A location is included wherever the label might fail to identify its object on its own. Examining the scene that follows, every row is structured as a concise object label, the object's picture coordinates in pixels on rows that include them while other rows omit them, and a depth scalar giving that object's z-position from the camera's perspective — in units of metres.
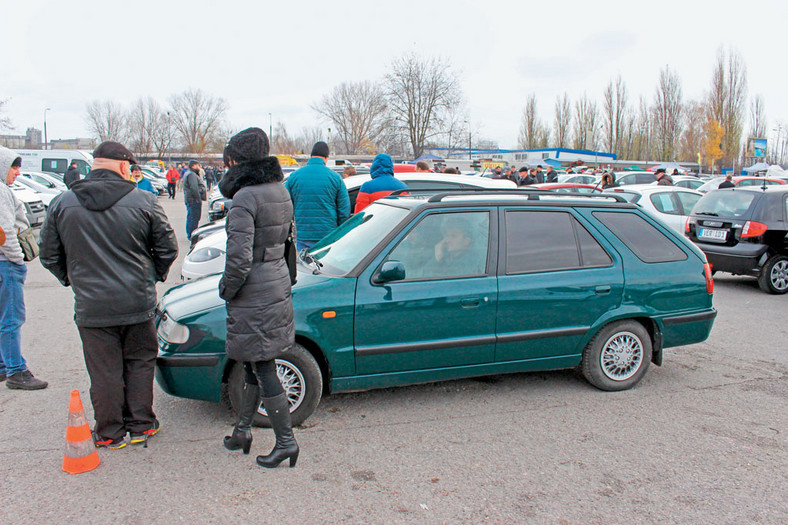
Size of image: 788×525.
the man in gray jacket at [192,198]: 12.96
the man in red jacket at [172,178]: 31.95
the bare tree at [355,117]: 79.12
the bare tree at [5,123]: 39.00
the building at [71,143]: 104.44
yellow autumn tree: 58.56
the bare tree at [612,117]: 72.88
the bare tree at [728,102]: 57.38
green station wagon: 3.90
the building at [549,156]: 68.62
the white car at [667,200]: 10.91
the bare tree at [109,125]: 76.38
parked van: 33.09
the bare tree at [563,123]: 79.44
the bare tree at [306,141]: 93.06
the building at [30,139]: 86.43
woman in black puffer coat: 3.21
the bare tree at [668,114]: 64.31
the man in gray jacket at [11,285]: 4.48
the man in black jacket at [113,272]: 3.47
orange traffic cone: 3.33
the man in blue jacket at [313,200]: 6.37
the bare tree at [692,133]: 66.31
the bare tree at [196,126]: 86.38
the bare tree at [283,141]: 95.94
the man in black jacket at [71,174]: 15.47
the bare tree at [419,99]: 61.31
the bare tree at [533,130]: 82.62
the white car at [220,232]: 7.03
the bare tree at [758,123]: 64.81
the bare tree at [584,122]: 77.84
